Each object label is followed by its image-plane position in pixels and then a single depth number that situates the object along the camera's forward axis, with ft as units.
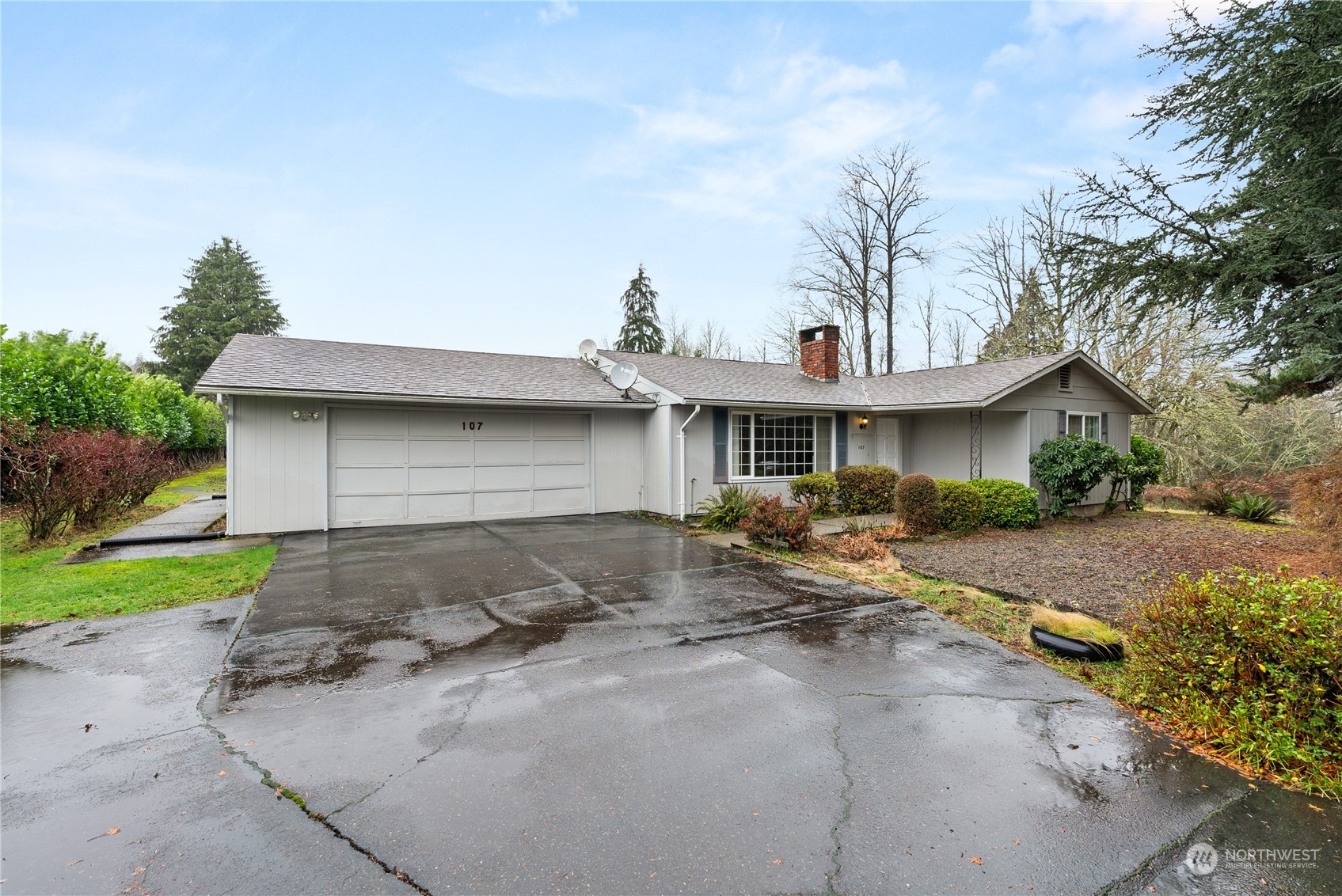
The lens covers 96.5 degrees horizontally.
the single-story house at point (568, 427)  33.94
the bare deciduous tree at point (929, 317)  87.66
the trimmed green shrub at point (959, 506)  34.60
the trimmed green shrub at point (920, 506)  33.50
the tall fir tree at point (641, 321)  110.22
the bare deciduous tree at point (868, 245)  80.18
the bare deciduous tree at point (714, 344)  108.47
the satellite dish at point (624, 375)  41.68
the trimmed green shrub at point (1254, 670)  9.80
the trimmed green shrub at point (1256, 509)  40.37
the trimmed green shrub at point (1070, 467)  38.47
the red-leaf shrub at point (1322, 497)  22.38
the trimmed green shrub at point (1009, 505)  36.96
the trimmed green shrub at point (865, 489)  41.91
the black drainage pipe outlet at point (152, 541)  29.37
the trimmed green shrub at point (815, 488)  39.83
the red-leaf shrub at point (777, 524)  28.94
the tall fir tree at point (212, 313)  121.60
